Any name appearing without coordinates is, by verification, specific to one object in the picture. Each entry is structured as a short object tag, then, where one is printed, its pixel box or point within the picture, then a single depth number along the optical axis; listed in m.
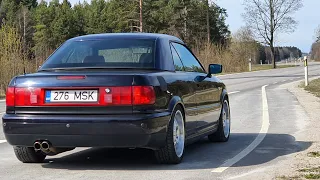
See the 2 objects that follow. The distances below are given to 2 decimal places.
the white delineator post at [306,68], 25.51
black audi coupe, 5.84
